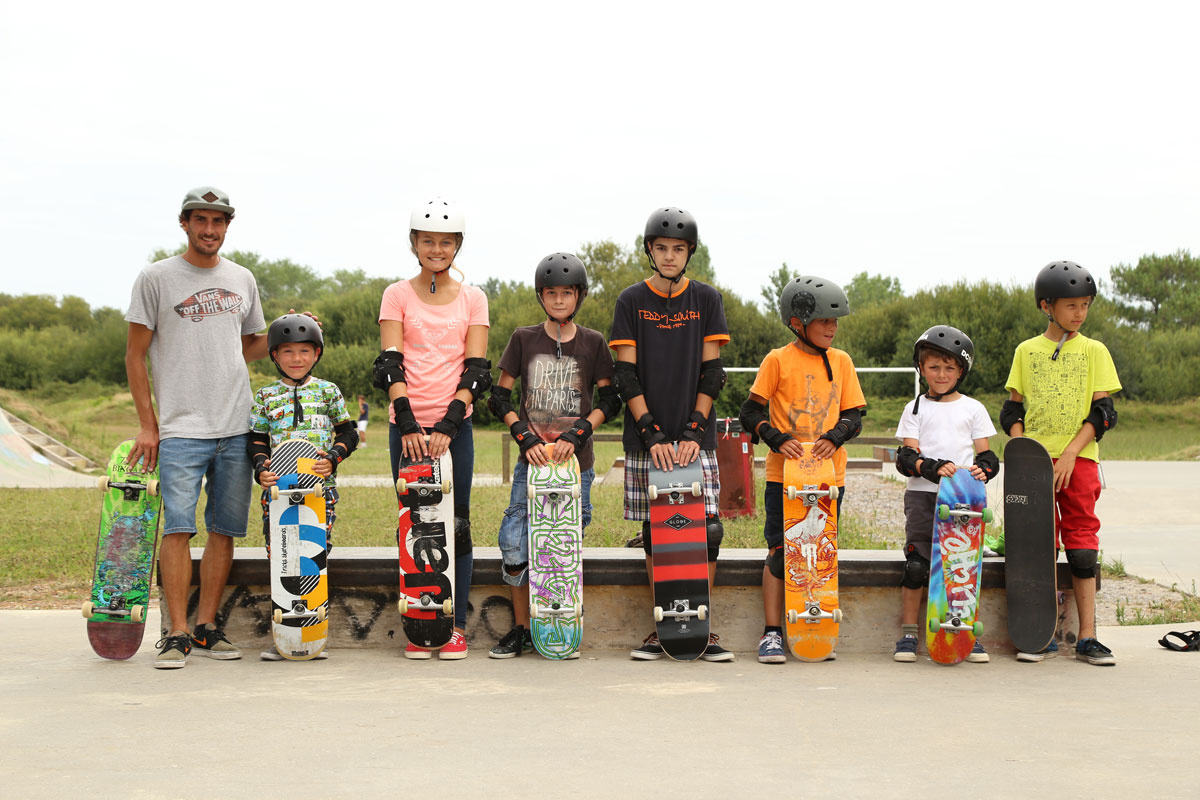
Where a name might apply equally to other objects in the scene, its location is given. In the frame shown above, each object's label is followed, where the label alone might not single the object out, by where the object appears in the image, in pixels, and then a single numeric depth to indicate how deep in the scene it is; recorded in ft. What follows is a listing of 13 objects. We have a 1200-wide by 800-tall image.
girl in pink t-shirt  14.57
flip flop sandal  15.23
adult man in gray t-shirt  14.61
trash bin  33.68
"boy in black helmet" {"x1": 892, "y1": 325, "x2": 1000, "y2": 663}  14.79
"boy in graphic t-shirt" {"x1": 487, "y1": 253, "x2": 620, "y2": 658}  14.90
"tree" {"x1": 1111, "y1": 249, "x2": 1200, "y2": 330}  196.54
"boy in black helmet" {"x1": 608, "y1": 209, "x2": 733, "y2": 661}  14.82
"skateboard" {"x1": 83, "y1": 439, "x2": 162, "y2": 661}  14.44
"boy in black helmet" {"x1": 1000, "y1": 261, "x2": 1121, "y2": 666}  14.93
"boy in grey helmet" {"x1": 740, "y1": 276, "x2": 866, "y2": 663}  14.84
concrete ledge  15.25
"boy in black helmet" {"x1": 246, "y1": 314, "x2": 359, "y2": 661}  14.93
